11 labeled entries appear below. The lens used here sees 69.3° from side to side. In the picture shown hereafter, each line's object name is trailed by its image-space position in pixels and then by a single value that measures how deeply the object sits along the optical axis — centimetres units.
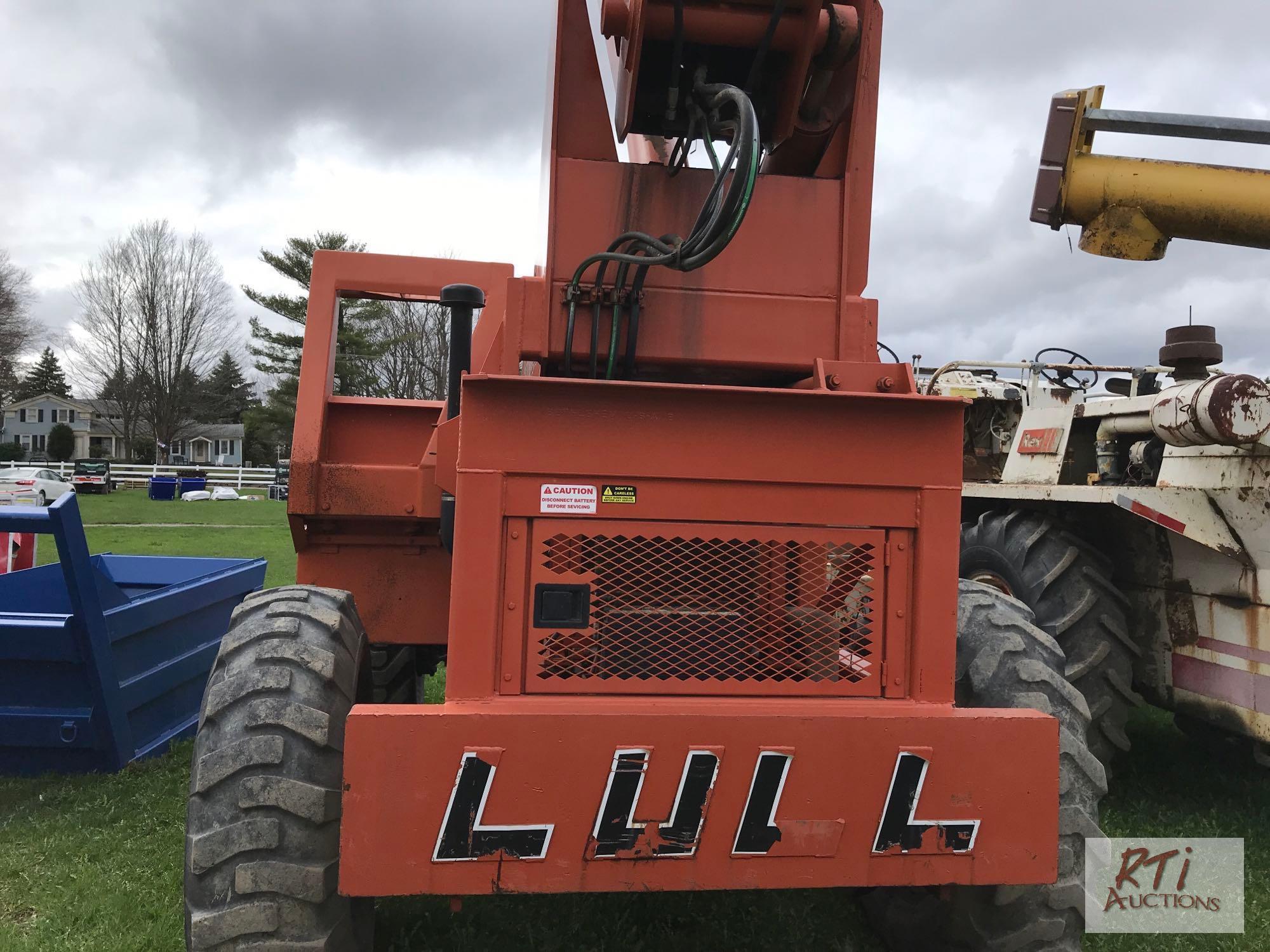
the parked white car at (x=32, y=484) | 1766
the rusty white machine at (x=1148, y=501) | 358
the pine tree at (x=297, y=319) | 3541
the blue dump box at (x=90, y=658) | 400
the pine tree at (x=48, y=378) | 7206
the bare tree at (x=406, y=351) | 3234
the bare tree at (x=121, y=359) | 4759
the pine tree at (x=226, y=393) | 5788
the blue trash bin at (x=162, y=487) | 3362
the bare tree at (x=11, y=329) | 4125
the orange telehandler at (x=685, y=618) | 215
